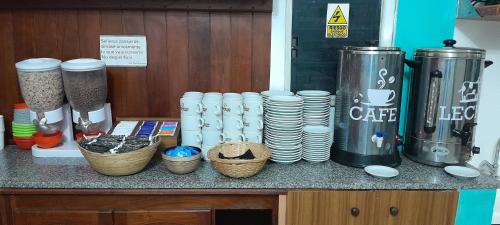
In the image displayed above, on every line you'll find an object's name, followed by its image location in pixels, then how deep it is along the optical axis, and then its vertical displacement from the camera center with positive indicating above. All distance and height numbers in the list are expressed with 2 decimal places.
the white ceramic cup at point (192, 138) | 1.57 -0.36
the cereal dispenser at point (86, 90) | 1.55 -0.16
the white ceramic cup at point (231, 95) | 1.62 -0.19
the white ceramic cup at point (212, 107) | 1.55 -0.23
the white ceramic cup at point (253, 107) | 1.55 -0.22
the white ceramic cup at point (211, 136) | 1.58 -0.35
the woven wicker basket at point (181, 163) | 1.40 -0.42
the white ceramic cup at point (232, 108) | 1.56 -0.23
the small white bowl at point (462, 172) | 1.43 -0.45
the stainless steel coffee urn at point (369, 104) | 1.45 -0.20
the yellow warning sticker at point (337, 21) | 1.74 +0.15
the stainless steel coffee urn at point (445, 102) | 1.45 -0.19
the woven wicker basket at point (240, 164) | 1.37 -0.40
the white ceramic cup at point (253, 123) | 1.56 -0.29
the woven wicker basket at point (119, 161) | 1.35 -0.40
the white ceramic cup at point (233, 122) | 1.57 -0.29
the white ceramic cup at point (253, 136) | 1.58 -0.35
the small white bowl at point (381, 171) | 1.42 -0.45
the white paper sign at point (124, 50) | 1.74 +0.00
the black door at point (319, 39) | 1.74 +0.07
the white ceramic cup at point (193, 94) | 1.62 -0.18
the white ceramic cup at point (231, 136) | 1.58 -0.35
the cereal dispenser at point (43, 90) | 1.53 -0.16
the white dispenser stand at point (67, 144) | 1.59 -0.41
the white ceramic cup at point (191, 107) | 1.54 -0.23
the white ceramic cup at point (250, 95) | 1.63 -0.19
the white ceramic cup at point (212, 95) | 1.62 -0.19
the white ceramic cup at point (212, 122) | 1.56 -0.29
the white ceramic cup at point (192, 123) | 1.55 -0.29
